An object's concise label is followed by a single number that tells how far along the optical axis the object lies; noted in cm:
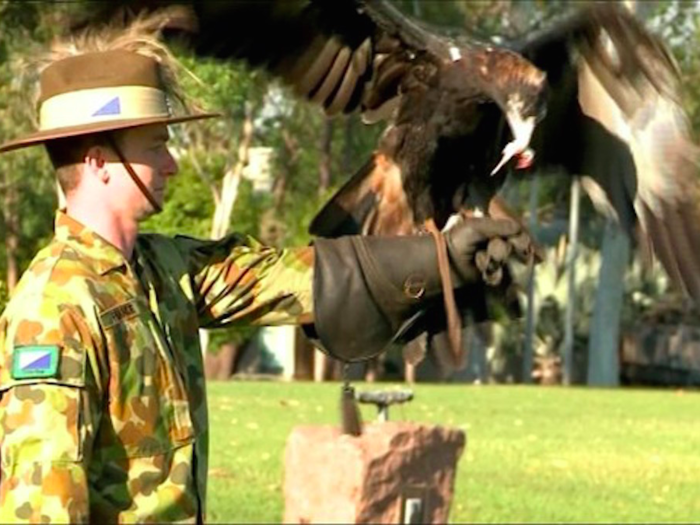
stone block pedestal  1000
